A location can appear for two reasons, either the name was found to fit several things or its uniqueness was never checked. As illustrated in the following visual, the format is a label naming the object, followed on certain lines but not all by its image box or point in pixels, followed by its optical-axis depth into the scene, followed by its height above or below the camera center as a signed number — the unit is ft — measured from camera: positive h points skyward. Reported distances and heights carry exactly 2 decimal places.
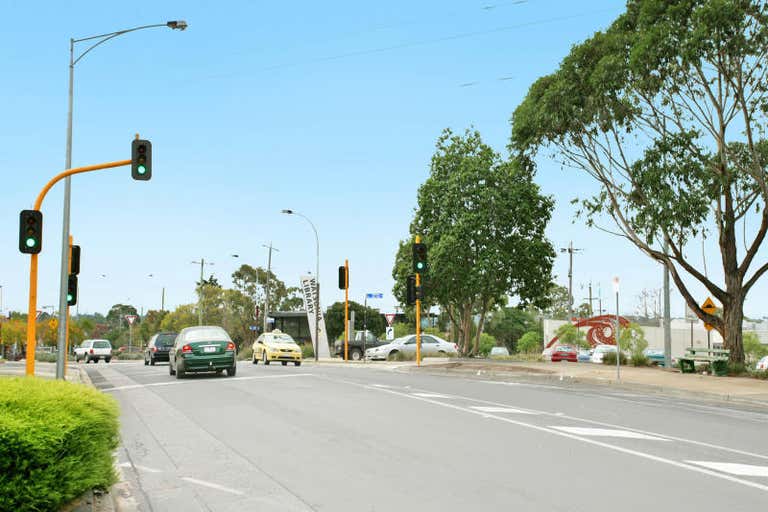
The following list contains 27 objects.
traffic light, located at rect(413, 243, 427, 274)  97.76 +7.73
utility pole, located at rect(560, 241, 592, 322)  240.53 +19.37
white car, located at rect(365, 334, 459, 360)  148.56 -4.88
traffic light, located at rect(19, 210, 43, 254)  53.93 +5.95
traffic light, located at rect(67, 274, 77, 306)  77.51 +3.10
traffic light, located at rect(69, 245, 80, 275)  77.87 +5.81
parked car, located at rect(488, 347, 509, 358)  205.44 -7.67
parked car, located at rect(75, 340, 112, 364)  173.47 -6.47
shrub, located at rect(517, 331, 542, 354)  247.29 -6.64
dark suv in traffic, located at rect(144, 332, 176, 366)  129.29 -4.26
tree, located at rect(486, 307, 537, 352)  331.77 -1.98
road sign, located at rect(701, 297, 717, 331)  85.66 +1.54
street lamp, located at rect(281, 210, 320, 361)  153.07 +5.57
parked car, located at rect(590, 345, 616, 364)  155.63 -6.17
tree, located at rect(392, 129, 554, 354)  120.98 +14.22
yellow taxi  115.24 -4.04
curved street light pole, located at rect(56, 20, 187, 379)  68.33 +10.92
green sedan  78.48 -3.04
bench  76.64 -3.72
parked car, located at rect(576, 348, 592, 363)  182.46 -7.79
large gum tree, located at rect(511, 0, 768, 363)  73.31 +21.15
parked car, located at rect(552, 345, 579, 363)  158.40 -6.51
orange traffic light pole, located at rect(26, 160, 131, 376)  51.88 +1.71
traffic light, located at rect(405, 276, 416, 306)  99.19 +3.56
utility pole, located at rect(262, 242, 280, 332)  192.44 +7.43
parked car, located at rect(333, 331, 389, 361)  163.28 -5.02
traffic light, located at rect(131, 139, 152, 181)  62.18 +12.27
